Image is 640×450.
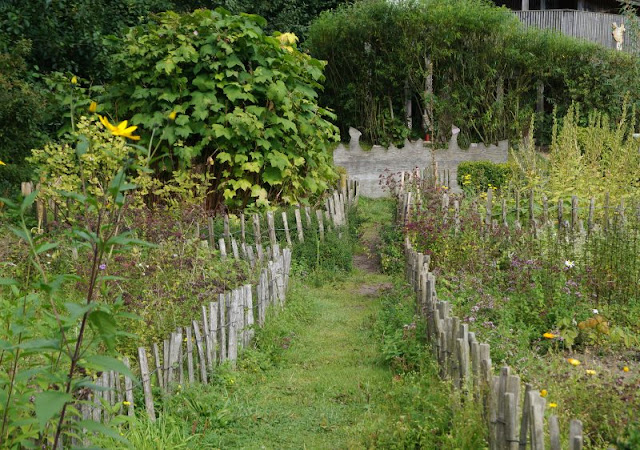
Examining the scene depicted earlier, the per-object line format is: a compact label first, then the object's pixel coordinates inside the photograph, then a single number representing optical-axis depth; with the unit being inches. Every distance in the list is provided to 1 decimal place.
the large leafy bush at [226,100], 410.6
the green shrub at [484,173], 580.7
